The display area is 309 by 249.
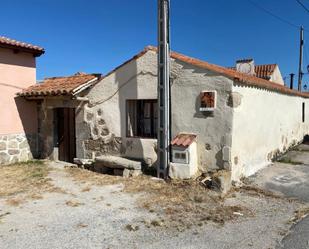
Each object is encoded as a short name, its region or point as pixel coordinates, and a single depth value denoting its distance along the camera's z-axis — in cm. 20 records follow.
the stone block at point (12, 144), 796
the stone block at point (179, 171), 586
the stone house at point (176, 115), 590
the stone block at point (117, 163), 647
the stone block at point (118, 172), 666
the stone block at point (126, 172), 648
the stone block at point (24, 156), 823
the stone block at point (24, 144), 823
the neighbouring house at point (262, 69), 1459
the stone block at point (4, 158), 778
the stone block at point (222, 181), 533
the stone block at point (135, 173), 645
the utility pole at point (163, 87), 594
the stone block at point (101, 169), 694
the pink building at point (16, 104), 777
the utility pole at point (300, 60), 1914
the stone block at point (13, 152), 797
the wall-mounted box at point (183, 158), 585
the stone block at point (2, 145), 776
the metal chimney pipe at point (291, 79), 1863
